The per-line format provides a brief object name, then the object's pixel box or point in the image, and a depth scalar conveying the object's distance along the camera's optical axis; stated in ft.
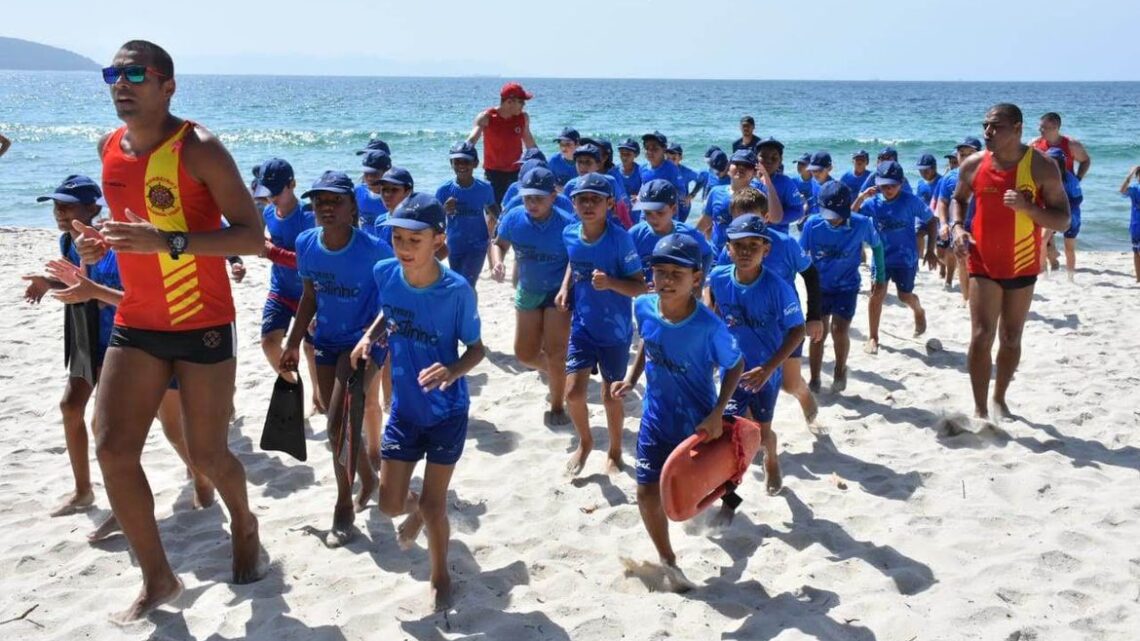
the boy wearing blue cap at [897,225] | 31.37
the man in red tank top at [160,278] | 13.07
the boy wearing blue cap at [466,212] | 29.68
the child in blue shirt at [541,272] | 22.70
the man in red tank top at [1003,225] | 21.24
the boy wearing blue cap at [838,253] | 25.52
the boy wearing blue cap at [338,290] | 17.19
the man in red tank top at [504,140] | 36.81
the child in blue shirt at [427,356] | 14.70
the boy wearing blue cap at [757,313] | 17.70
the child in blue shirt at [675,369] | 14.84
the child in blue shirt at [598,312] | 20.11
